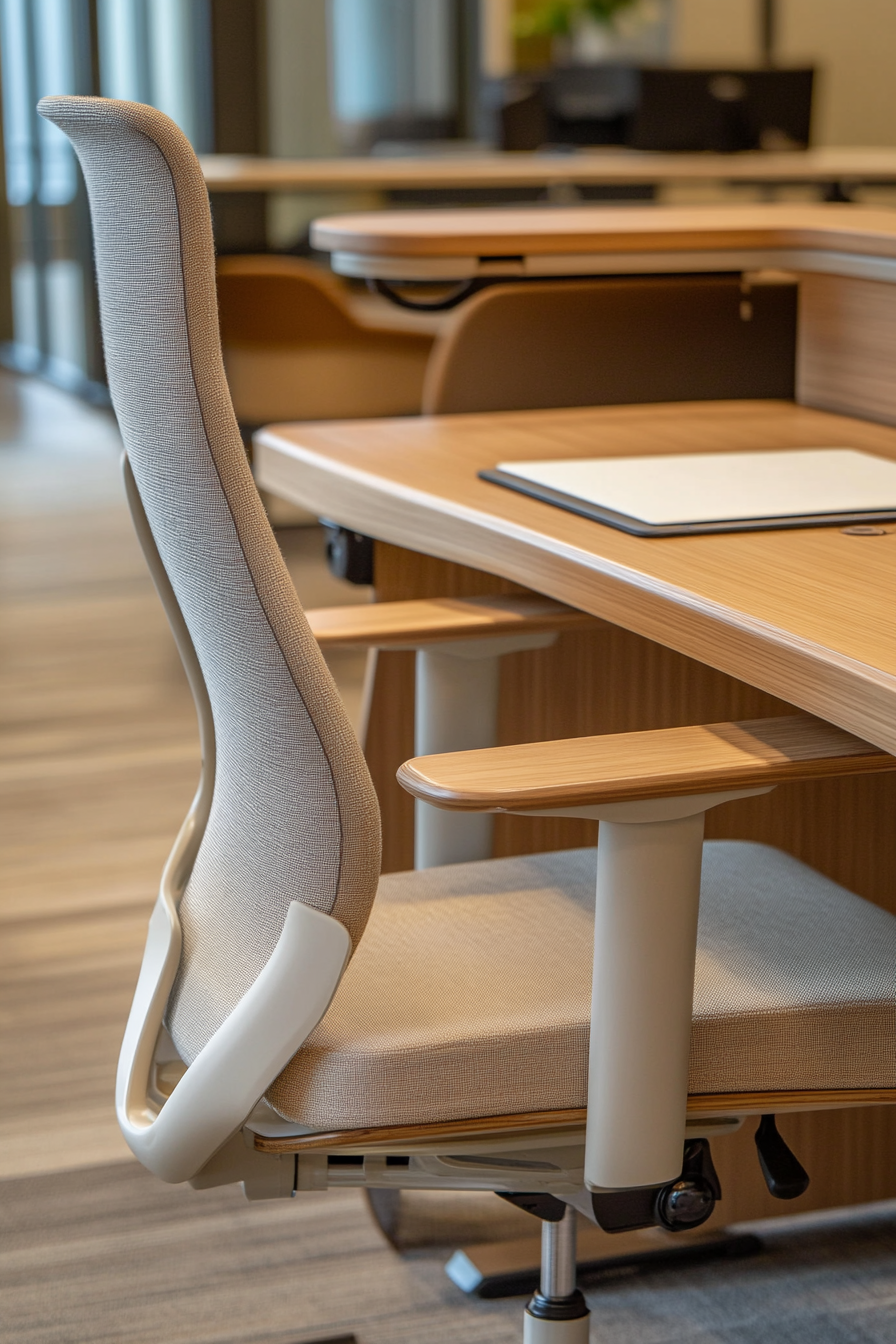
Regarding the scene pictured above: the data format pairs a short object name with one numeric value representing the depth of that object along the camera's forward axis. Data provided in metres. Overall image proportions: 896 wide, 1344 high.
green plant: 7.30
